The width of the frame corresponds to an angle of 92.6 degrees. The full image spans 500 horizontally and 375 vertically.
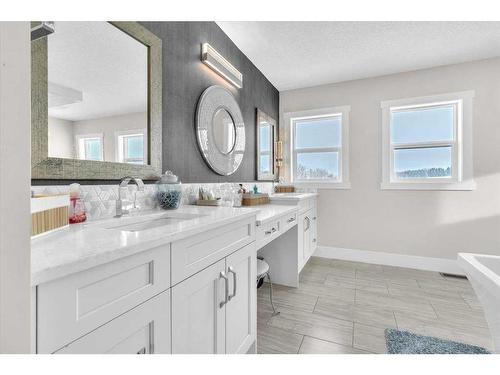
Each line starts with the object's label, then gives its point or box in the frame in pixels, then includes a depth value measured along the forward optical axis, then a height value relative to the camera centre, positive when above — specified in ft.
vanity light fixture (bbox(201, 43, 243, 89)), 6.53 +3.56
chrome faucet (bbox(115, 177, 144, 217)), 4.04 -0.11
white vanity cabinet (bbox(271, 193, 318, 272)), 8.28 -1.47
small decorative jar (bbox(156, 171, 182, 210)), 4.85 -0.13
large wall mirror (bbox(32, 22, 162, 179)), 3.23 +1.35
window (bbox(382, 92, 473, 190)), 9.38 +1.81
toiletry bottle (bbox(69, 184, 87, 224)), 3.34 -0.32
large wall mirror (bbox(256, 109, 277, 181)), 10.07 +1.74
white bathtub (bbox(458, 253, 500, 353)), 3.53 -1.59
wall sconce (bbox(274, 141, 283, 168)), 11.58 +1.56
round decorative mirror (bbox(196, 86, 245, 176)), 6.57 +1.68
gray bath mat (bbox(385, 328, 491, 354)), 5.04 -3.52
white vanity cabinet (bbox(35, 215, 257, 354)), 1.70 -1.14
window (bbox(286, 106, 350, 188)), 11.23 +1.87
